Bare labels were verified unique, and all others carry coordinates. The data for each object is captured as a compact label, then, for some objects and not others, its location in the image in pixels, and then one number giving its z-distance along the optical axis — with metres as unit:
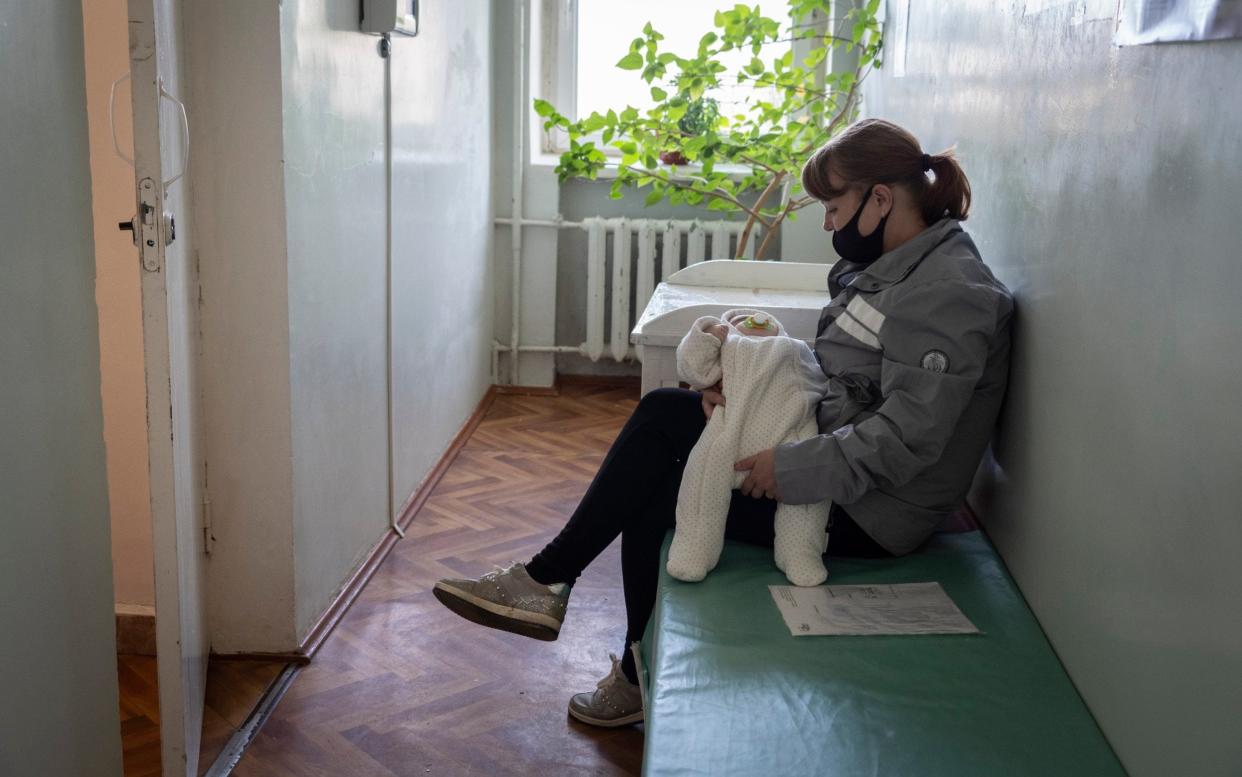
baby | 1.97
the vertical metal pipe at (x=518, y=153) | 4.88
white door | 1.84
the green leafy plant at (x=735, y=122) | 4.00
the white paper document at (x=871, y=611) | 1.76
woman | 1.91
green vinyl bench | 1.40
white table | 2.61
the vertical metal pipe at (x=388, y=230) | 3.17
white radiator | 4.97
